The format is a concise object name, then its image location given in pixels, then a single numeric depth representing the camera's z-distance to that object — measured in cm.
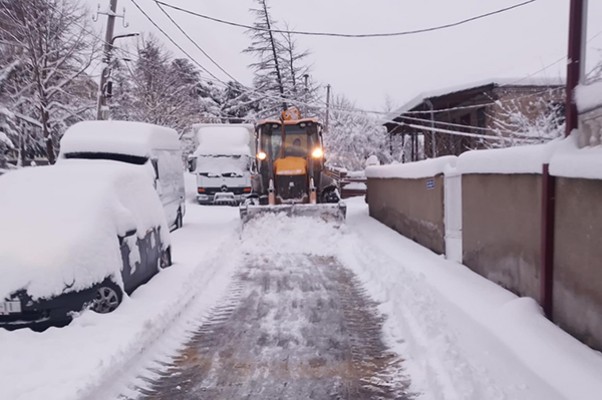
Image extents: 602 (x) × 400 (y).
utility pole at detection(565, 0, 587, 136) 507
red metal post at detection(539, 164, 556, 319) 490
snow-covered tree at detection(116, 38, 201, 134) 3600
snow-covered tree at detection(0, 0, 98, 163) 2150
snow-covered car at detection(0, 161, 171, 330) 514
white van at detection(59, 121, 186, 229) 1175
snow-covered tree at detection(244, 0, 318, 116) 4381
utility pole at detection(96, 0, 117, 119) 1748
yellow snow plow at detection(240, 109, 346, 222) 1474
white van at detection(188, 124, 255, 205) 2244
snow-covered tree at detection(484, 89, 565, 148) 1573
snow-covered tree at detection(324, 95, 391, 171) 4873
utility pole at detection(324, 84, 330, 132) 4586
